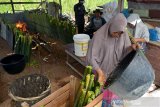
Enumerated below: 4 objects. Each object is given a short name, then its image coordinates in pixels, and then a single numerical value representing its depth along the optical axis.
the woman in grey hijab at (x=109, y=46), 2.73
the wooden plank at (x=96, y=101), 1.88
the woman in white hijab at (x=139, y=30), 3.96
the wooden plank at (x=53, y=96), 1.97
